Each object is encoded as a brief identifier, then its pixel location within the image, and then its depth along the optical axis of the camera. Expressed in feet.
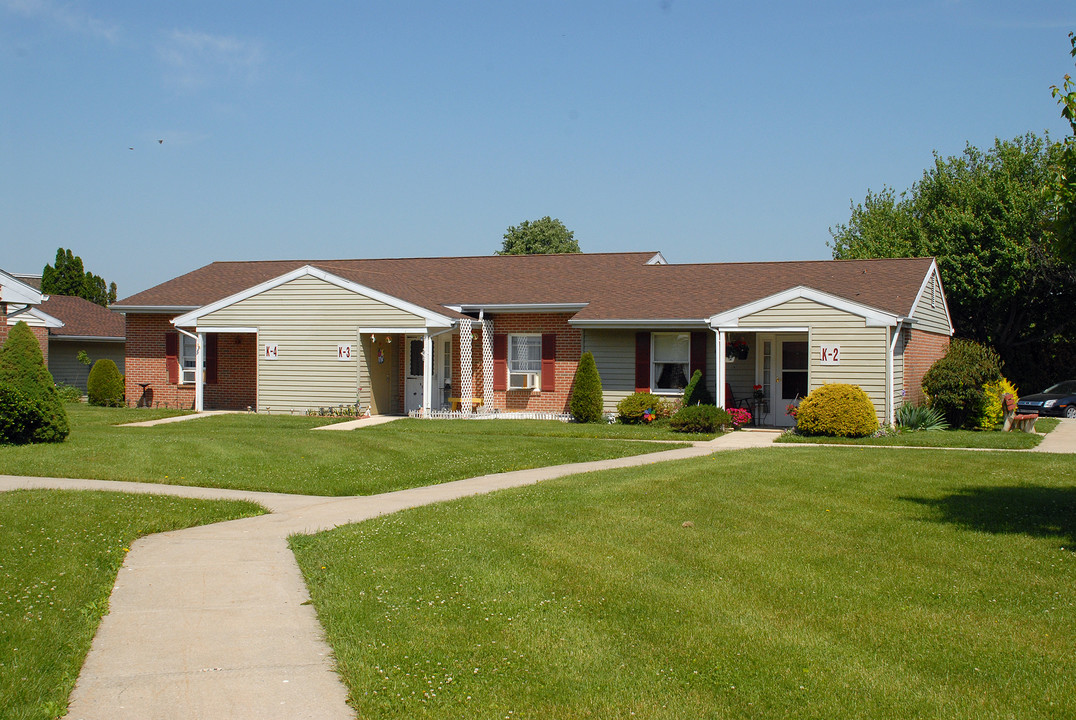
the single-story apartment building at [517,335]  73.97
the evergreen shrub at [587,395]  76.69
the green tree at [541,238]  209.46
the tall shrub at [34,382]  52.37
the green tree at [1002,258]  103.96
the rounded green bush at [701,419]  69.36
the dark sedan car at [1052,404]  97.91
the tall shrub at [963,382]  71.97
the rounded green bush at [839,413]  64.54
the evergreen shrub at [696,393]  74.28
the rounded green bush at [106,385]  90.27
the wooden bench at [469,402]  81.56
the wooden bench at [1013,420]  73.46
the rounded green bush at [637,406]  75.31
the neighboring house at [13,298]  75.36
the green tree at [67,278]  169.78
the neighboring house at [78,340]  112.88
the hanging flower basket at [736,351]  77.05
